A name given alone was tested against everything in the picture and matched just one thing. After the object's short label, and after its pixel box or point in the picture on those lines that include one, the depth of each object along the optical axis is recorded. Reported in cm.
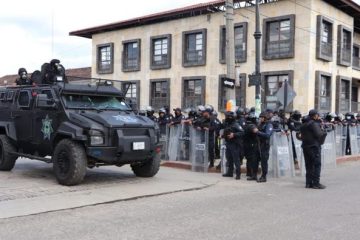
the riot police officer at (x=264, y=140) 1177
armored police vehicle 1019
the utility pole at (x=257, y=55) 1719
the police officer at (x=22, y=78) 1340
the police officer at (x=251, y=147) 1204
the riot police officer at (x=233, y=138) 1208
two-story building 2789
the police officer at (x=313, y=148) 1107
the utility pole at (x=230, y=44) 1575
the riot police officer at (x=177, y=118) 1513
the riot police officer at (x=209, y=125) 1346
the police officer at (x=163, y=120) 1563
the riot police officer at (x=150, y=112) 1611
